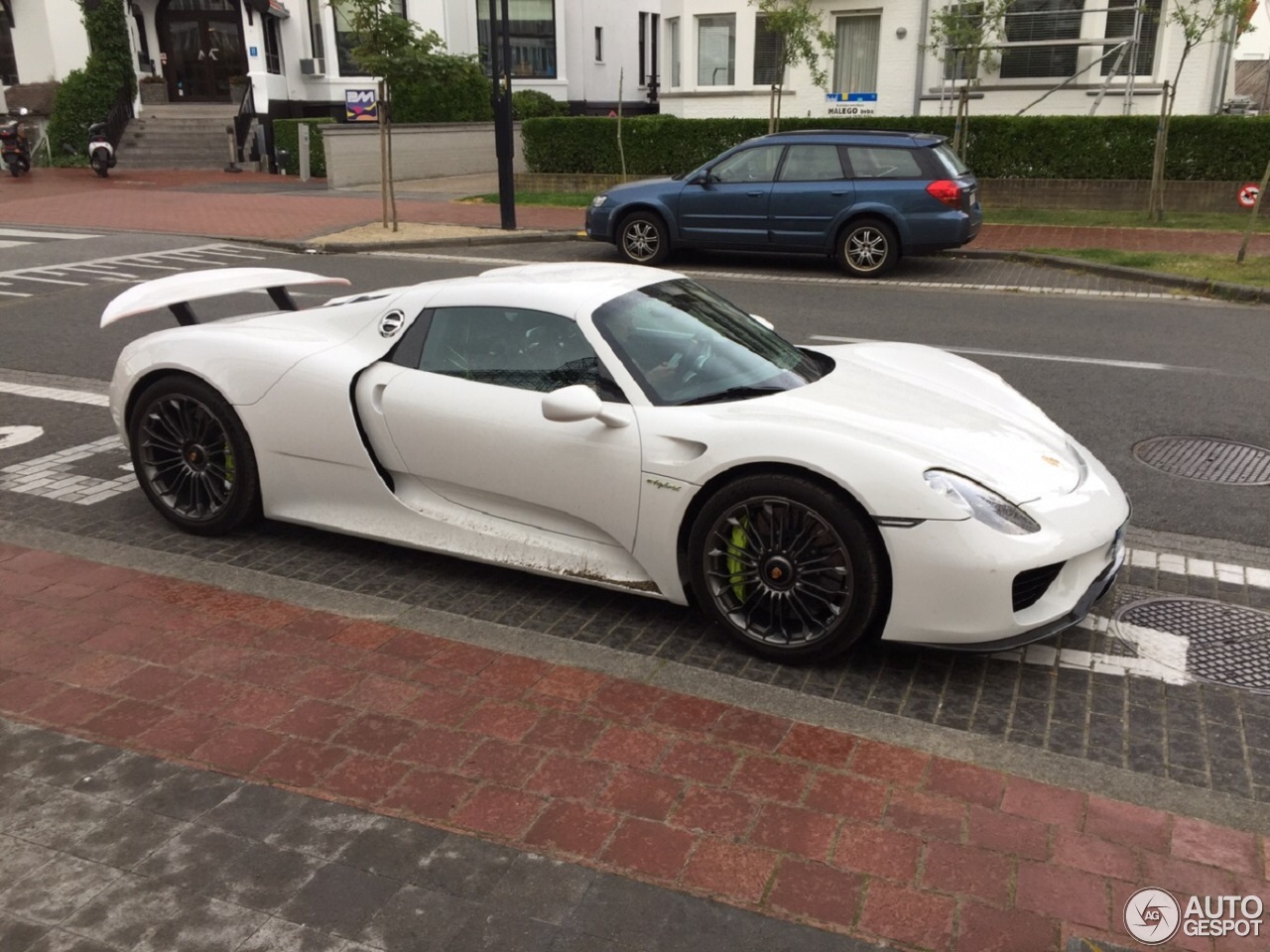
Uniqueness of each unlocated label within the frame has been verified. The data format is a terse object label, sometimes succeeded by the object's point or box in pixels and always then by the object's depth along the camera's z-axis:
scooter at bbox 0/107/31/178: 26.27
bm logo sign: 29.27
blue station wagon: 13.17
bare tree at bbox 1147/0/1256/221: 16.47
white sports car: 3.78
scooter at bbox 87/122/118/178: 25.45
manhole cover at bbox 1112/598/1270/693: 3.98
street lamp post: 16.69
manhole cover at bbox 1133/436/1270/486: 6.11
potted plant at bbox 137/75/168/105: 30.80
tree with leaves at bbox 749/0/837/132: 20.02
